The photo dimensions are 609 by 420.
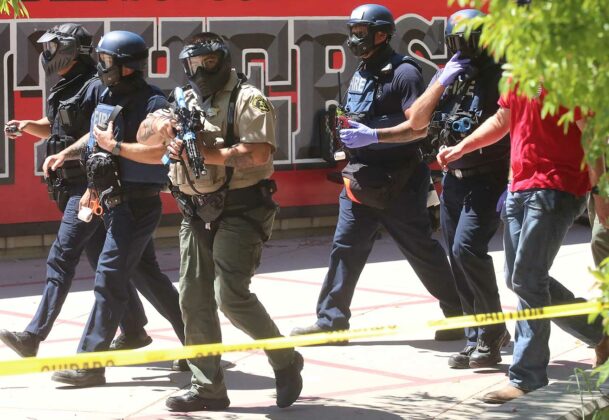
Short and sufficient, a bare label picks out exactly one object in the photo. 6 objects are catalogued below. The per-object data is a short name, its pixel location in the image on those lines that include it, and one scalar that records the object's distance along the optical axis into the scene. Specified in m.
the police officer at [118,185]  13.56
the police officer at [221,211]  12.16
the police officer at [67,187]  14.20
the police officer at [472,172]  13.65
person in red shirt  11.72
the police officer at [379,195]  14.80
